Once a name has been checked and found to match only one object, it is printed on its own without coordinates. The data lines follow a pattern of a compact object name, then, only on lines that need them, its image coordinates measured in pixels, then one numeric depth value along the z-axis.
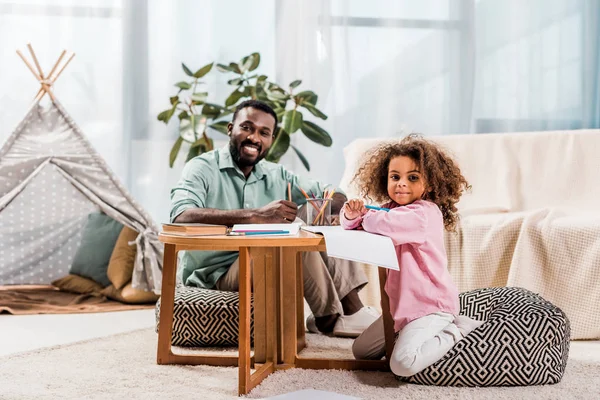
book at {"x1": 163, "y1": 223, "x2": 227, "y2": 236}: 1.87
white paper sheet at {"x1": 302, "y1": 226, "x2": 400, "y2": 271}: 1.70
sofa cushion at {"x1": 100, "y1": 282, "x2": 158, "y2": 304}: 3.36
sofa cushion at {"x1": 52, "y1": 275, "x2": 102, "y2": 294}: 3.56
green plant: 3.74
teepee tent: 3.34
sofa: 2.58
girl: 1.85
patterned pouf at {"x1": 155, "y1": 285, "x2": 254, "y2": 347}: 2.35
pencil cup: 2.04
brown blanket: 3.20
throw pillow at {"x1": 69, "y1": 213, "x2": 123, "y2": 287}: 3.61
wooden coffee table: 2.06
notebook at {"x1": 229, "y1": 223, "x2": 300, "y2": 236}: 1.81
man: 2.50
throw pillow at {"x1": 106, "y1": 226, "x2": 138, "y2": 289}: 3.44
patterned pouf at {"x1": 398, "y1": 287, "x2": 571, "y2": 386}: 1.85
